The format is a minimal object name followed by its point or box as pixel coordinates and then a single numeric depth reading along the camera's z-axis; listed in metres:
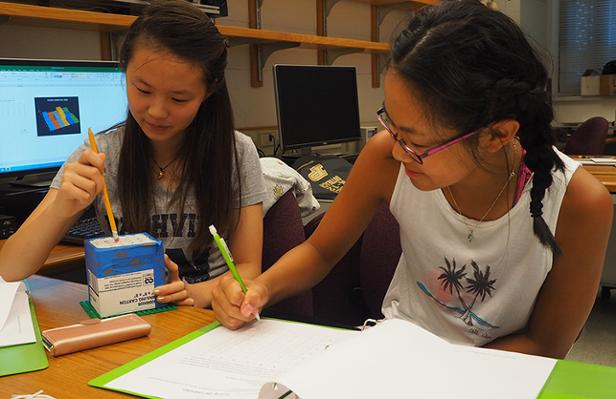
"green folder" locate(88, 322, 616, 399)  0.67
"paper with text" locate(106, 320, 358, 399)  0.73
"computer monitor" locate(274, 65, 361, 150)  2.69
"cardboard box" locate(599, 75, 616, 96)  5.39
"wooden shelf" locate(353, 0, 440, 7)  3.52
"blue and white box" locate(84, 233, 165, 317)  0.95
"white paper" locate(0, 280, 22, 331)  0.93
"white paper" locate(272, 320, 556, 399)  0.65
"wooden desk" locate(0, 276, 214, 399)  0.73
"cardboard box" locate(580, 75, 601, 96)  5.49
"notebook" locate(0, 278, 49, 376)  0.79
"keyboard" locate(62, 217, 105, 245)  1.53
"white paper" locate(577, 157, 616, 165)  2.72
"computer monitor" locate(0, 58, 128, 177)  1.70
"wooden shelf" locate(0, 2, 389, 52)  1.70
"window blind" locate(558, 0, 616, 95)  5.69
